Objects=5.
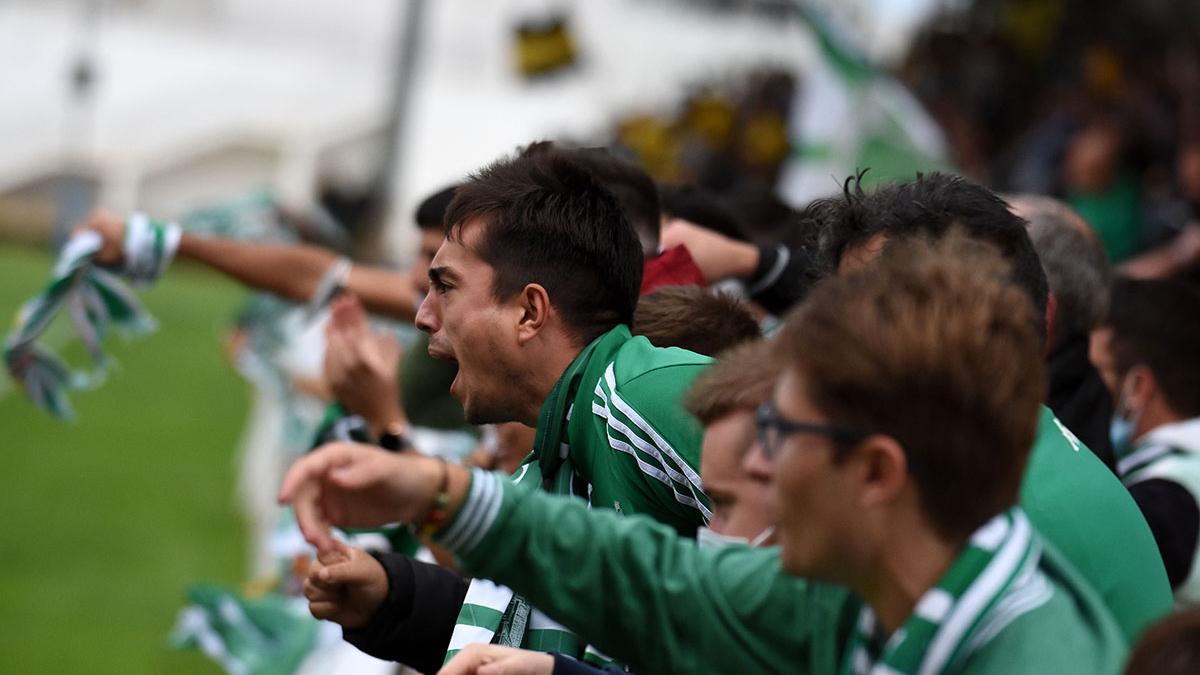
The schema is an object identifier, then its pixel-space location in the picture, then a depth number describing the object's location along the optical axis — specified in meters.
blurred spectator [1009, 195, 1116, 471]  6.55
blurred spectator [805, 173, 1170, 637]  4.41
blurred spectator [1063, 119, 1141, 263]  15.55
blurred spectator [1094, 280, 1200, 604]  7.98
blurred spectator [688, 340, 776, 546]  4.51
